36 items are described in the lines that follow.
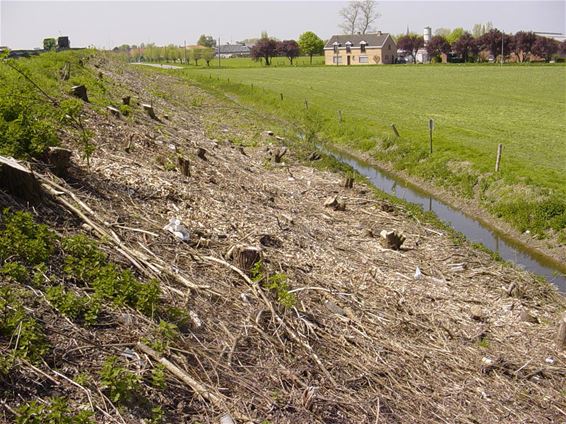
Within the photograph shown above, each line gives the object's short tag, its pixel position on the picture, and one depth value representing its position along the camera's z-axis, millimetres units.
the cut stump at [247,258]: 8992
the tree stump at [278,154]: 20125
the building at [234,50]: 176400
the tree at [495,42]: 102062
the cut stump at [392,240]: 12797
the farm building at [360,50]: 118312
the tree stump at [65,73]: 20344
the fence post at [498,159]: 19547
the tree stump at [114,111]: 17062
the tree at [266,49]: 117812
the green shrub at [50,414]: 4652
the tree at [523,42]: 100812
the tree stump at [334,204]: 15500
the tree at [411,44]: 129875
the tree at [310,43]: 130875
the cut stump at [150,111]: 20328
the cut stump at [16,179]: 7832
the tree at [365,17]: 152250
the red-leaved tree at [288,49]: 119688
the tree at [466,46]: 106562
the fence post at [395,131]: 27038
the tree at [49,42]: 63506
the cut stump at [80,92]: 16933
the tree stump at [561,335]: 9305
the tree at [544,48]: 100125
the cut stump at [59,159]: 9328
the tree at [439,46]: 113750
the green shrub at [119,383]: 5359
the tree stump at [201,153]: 16203
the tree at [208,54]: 126838
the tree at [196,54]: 130375
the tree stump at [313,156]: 22138
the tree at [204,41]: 197100
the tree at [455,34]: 136200
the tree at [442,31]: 181238
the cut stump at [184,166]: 13250
